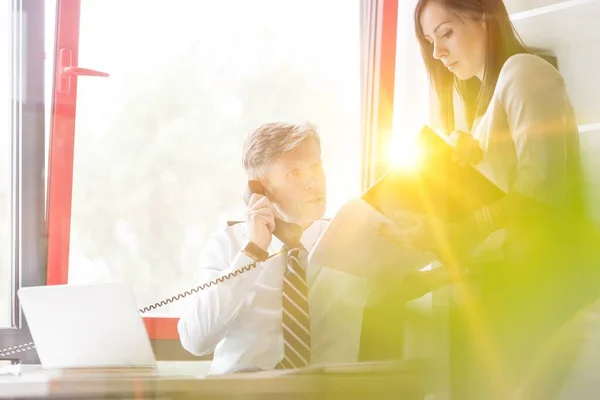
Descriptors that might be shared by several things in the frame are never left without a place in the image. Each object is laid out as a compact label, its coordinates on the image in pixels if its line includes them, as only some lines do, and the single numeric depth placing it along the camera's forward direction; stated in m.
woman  3.81
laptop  3.69
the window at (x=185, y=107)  4.62
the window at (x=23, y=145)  4.56
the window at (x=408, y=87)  4.43
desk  3.26
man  4.03
